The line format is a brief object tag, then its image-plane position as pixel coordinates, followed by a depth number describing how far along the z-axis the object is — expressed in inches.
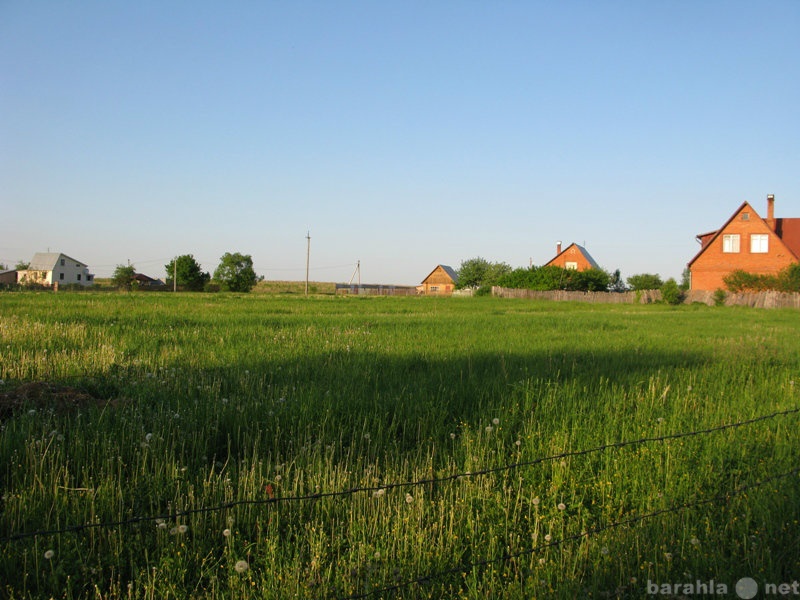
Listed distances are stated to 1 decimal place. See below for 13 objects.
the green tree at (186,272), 3585.1
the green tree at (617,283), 3334.2
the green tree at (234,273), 3806.6
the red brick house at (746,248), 2091.5
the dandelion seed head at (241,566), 120.5
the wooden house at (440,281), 4473.4
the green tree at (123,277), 3435.3
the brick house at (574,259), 3238.2
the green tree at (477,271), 3671.3
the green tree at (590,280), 2768.2
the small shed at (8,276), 4241.6
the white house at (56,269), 4099.4
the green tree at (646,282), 3132.4
